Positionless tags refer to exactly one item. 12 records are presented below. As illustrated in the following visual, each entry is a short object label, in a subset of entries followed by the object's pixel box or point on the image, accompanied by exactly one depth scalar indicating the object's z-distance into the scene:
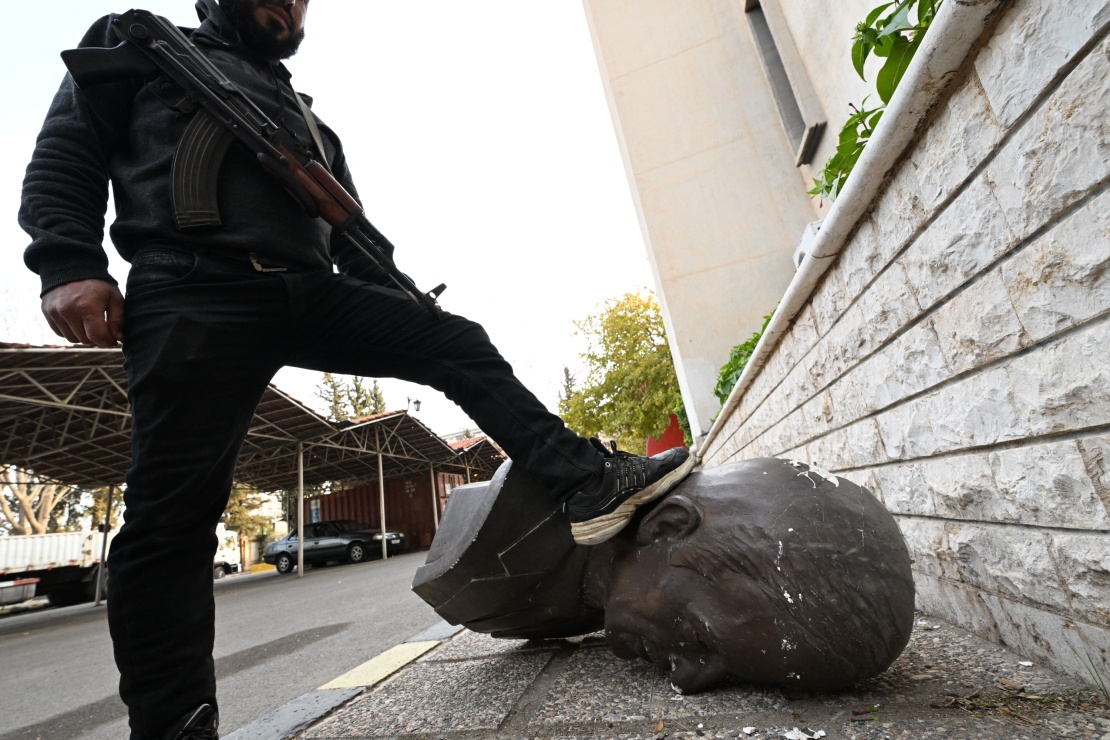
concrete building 0.87
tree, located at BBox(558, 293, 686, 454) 14.13
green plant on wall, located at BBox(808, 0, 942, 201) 1.74
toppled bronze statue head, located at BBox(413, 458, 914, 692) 1.10
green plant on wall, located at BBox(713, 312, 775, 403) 5.54
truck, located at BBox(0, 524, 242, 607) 14.19
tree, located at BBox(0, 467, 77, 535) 22.02
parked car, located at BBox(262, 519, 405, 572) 16.28
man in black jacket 1.18
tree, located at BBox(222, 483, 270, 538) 28.02
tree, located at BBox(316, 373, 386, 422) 39.50
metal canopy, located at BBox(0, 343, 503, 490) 8.28
